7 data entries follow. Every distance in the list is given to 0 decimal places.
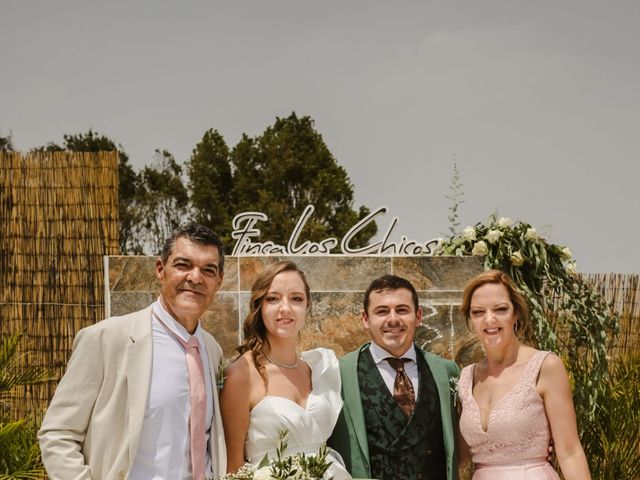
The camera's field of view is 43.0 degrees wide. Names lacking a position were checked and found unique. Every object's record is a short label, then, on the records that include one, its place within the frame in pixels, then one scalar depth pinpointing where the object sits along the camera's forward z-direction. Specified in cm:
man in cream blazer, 325
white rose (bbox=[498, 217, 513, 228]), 693
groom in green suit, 408
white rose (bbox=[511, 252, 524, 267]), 680
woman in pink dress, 402
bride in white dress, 380
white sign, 692
